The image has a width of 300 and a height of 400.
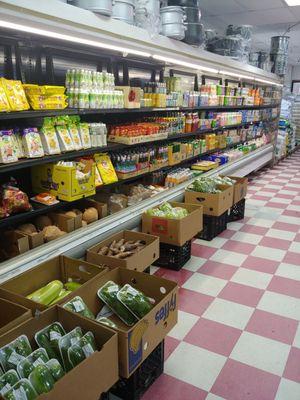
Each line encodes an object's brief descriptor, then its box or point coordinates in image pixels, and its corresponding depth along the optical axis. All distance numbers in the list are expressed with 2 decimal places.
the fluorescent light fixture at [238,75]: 5.72
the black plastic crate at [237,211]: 4.96
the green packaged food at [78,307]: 1.93
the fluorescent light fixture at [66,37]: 2.19
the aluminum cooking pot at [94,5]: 2.56
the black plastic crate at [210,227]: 4.24
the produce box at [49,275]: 2.19
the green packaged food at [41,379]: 1.44
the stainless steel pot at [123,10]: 2.92
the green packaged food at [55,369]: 1.53
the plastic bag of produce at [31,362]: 1.51
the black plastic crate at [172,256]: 3.46
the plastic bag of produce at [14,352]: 1.54
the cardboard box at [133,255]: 2.59
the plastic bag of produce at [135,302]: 2.04
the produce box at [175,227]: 3.28
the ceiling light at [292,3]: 5.70
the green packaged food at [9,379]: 1.42
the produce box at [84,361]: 1.39
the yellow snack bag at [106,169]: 3.51
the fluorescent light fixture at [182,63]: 3.78
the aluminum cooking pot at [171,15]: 3.51
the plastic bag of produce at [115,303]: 2.09
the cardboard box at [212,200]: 4.02
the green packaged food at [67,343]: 1.63
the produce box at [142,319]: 1.71
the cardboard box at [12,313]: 1.73
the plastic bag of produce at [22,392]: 1.36
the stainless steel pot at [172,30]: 3.54
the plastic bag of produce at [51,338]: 1.68
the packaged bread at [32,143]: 2.67
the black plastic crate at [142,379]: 1.92
